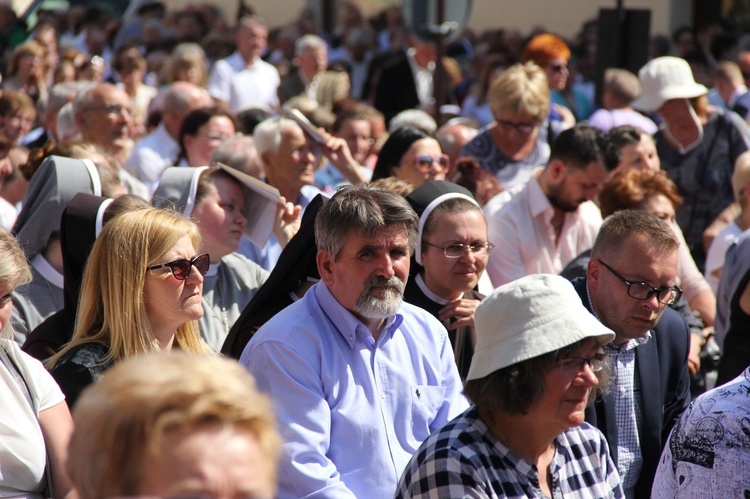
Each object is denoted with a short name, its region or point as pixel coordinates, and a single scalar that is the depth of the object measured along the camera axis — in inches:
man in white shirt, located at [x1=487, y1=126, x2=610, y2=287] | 474.0
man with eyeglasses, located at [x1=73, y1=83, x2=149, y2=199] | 585.6
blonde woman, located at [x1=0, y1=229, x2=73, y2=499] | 251.4
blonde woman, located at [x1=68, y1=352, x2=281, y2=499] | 136.4
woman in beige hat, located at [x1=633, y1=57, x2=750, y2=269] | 614.9
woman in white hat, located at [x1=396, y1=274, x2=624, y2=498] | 222.2
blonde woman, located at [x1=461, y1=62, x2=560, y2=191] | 569.3
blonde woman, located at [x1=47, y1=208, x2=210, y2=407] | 287.1
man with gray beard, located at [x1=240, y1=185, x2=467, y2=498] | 270.3
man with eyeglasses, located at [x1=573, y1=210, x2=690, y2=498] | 311.7
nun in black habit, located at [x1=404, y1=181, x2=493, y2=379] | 359.6
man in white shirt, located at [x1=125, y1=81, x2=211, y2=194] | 660.7
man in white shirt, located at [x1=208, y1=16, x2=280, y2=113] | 1001.5
